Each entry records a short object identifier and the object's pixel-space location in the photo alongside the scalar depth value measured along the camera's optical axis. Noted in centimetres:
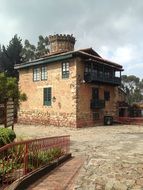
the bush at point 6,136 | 511
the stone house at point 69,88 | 1541
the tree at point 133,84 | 4235
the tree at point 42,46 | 2877
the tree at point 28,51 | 2795
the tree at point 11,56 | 2274
